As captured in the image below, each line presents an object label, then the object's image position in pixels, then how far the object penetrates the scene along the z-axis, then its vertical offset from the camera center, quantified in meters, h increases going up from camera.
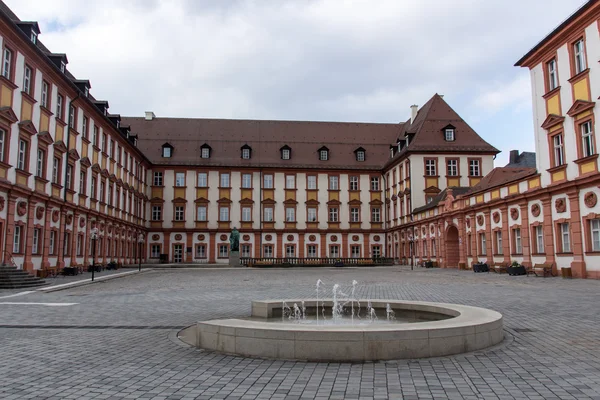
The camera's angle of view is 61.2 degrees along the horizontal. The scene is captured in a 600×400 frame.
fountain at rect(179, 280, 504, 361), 7.20 -1.24
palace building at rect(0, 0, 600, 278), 25.47 +6.28
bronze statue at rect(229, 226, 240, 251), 50.19 +1.64
